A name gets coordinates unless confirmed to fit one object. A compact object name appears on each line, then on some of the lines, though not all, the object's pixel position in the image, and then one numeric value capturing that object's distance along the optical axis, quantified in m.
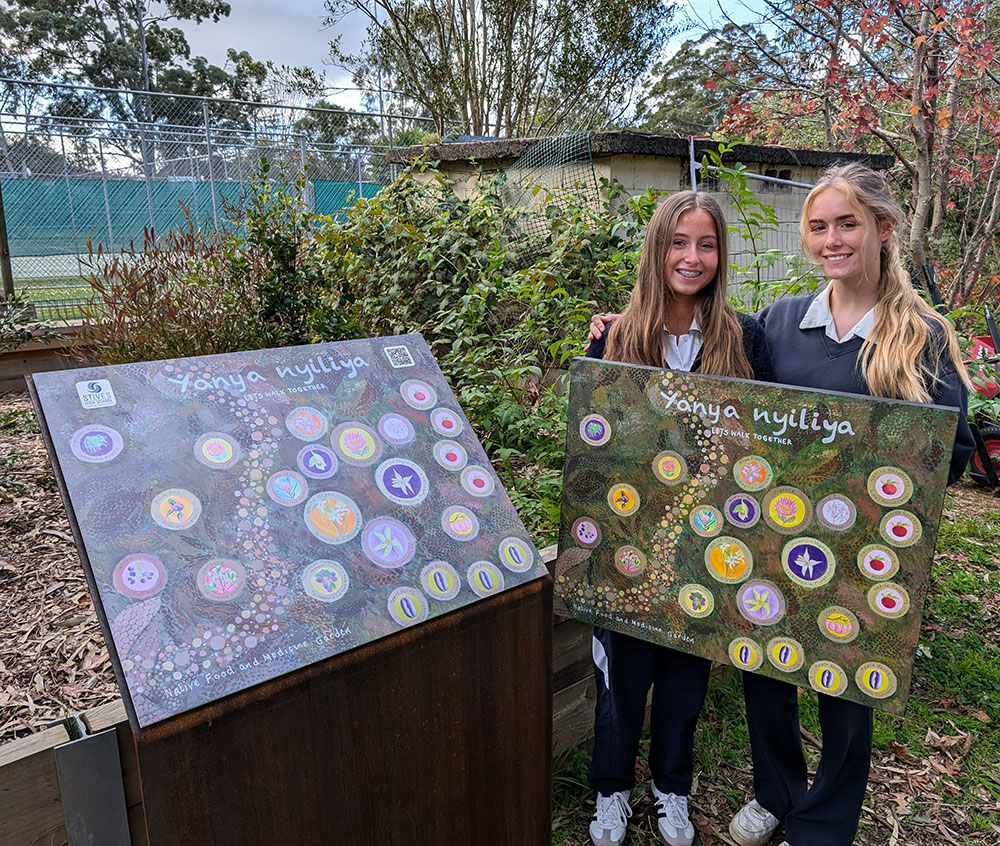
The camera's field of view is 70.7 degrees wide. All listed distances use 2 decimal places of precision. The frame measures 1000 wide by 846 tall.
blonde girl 1.57
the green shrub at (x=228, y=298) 3.55
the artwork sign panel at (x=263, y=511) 1.07
